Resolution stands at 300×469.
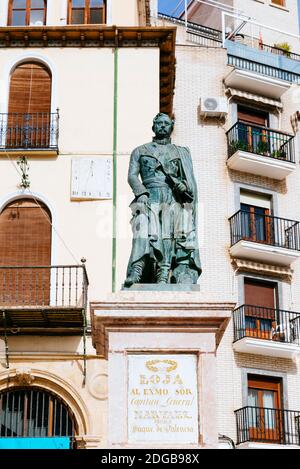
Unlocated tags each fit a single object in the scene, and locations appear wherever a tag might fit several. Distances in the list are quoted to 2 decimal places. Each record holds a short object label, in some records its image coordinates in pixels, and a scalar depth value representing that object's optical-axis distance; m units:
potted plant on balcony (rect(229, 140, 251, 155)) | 26.41
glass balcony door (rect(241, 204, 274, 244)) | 25.89
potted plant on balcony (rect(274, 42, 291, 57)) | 30.32
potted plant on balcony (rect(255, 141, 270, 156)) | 26.78
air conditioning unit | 26.58
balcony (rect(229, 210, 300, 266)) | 25.34
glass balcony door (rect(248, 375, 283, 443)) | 23.86
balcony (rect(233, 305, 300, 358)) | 24.30
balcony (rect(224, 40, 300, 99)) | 27.09
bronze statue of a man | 10.47
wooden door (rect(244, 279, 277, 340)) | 25.05
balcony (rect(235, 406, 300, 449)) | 23.50
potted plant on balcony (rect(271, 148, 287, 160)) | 26.97
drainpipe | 19.56
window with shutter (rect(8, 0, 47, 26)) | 22.44
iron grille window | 18.73
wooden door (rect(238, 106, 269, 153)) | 26.78
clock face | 20.21
